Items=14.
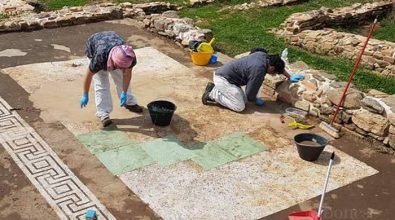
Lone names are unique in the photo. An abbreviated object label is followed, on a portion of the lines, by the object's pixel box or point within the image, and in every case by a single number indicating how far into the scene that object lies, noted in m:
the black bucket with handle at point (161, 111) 7.46
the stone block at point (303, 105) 8.22
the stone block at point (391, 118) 7.19
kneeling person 7.82
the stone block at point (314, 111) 8.11
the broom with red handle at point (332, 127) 7.63
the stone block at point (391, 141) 7.25
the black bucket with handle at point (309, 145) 6.85
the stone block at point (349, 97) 7.57
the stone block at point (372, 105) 7.32
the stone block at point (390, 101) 7.34
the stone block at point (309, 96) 8.14
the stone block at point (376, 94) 7.94
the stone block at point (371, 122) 7.29
